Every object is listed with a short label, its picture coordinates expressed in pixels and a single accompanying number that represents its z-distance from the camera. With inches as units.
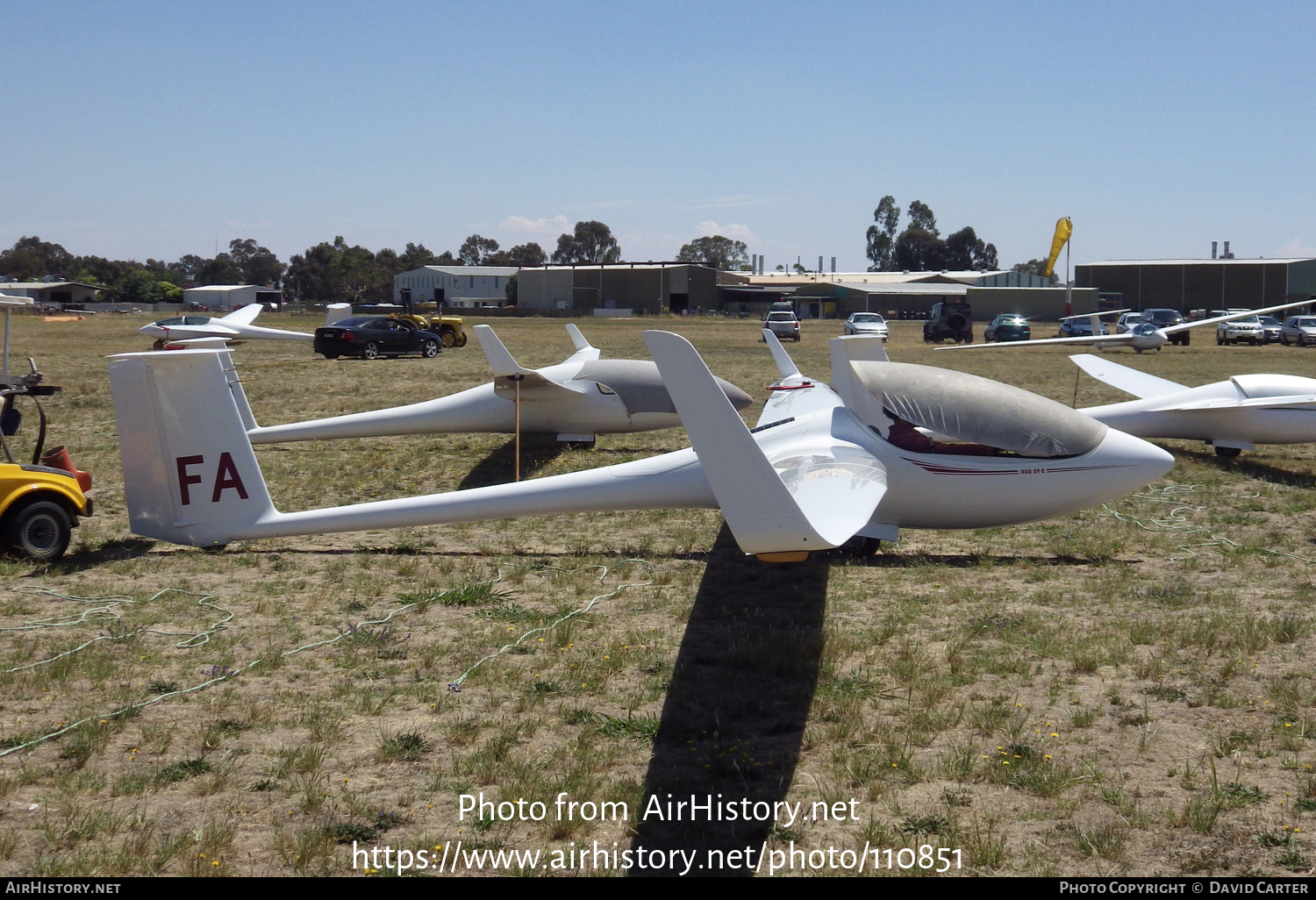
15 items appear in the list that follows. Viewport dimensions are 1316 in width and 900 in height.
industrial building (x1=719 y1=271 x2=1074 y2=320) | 3312.0
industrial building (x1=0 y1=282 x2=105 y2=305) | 2822.3
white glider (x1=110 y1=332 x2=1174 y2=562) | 331.3
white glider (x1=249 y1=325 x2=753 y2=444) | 532.4
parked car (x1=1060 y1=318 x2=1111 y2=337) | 1955.0
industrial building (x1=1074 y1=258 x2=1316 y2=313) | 3351.4
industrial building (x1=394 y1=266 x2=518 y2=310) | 4982.8
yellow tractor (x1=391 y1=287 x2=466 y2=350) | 1635.1
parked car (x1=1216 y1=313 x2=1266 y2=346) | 1774.1
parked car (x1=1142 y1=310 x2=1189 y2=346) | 1867.7
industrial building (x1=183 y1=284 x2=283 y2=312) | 3853.8
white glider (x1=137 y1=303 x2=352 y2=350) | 1235.2
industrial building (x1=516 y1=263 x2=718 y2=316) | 3886.1
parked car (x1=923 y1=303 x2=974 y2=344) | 1903.3
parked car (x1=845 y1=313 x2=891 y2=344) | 1863.9
